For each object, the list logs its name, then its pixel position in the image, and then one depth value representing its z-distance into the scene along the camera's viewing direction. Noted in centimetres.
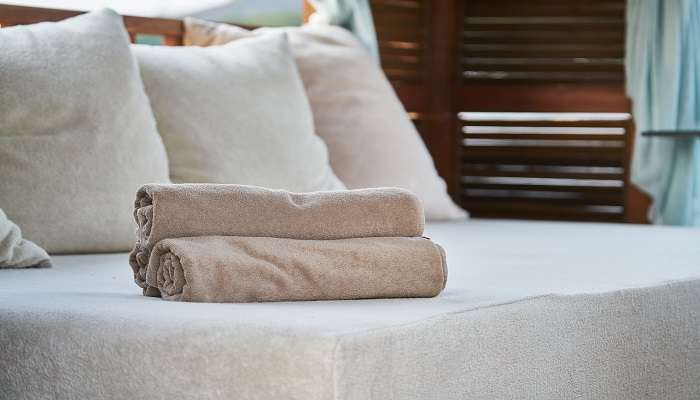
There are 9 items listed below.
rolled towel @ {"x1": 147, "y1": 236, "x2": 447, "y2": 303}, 176
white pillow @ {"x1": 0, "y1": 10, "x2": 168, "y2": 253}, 234
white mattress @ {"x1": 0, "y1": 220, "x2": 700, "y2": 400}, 157
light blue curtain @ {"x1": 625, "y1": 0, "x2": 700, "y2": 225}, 384
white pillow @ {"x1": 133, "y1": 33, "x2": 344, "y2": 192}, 266
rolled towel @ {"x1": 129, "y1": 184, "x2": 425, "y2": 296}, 182
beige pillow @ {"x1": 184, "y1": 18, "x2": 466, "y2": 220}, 311
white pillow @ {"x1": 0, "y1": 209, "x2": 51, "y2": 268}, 212
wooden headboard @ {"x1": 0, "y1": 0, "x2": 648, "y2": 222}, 413
